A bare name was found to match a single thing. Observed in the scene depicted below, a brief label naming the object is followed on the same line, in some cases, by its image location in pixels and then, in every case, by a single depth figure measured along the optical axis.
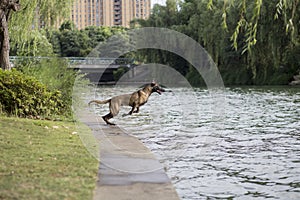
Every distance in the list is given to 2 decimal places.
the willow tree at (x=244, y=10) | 5.67
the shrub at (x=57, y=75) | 13.37
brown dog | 12.27
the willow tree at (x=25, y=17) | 14.79
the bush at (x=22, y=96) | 11.44
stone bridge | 53.49
